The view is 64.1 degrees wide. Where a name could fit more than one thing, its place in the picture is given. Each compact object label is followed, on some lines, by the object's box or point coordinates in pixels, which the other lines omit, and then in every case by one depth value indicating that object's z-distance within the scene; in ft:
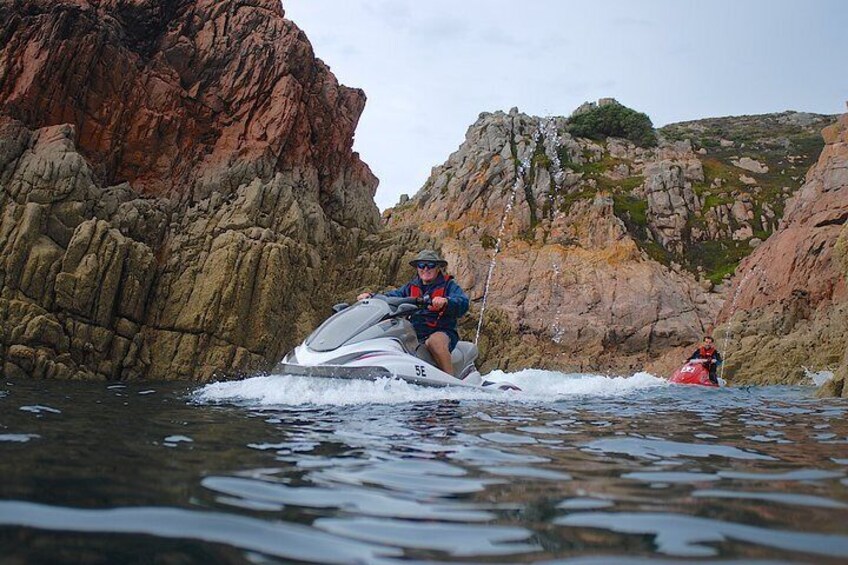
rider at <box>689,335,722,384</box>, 64.90
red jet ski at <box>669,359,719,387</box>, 64.08
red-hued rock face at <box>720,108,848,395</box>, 75.82
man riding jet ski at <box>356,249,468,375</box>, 33.71
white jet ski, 28.96
